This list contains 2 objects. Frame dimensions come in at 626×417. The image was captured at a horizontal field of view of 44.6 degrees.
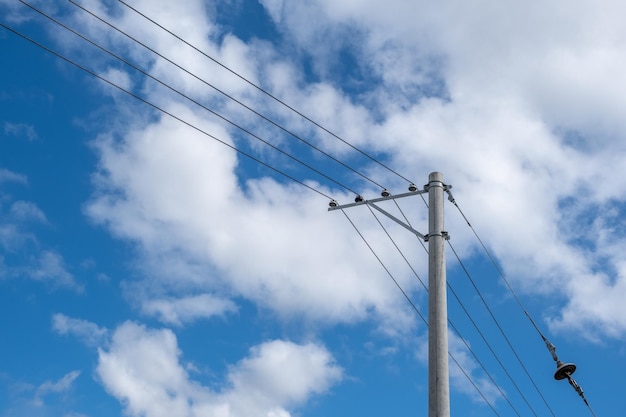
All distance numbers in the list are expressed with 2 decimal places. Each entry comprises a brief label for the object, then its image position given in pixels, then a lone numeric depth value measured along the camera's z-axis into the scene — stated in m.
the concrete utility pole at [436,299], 11.50
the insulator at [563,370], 15.30
